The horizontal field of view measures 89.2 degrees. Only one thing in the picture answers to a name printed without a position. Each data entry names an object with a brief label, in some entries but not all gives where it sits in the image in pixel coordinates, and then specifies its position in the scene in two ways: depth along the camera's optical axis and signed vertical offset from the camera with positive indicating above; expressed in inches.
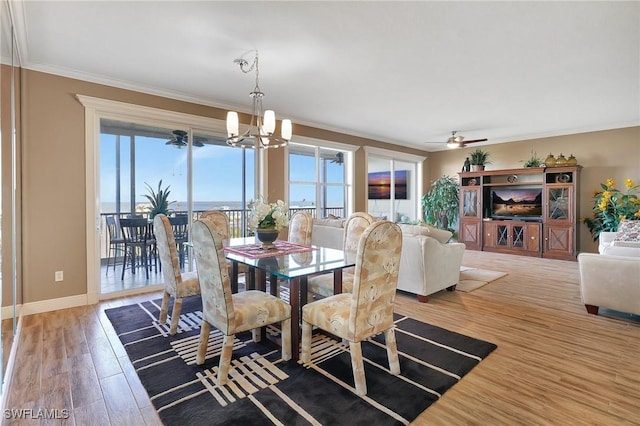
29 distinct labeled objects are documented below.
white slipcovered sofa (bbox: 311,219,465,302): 146.1 -24.0
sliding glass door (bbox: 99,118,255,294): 161.0 +18.4
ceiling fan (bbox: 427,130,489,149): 244.2 +51.7
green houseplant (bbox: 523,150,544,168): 269.7 +41.1
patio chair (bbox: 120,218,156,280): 175.0 -17.2
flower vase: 119.5 -9.6
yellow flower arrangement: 220.2 +2.0
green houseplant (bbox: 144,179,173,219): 173.0 +5.5
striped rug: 71.1 -44.0
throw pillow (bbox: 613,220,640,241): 185.7 -12.3
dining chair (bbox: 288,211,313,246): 141.9 -8.3
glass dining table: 90.0 -16.2
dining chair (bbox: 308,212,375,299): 116.0 -15.3
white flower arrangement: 119.0 -2.2
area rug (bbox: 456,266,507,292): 173.3 -39.8
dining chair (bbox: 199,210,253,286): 148.9 -5.1
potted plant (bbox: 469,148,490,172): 297.3 +46.4
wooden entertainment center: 251.3 -1.0
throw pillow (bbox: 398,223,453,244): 150.4 -10.4
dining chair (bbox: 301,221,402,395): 75.1 -22.8
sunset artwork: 308.0 +24.4
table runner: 110.3 -14.5
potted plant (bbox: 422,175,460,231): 323.9 +7.0
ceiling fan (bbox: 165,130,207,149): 175.8 +38.6
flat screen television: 273.0 +5.8
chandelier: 114.3 +30.2
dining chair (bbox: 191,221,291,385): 80.4 -25.8
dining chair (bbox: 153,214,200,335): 106.8 -21.3
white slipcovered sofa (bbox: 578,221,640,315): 119.5 -27.8
